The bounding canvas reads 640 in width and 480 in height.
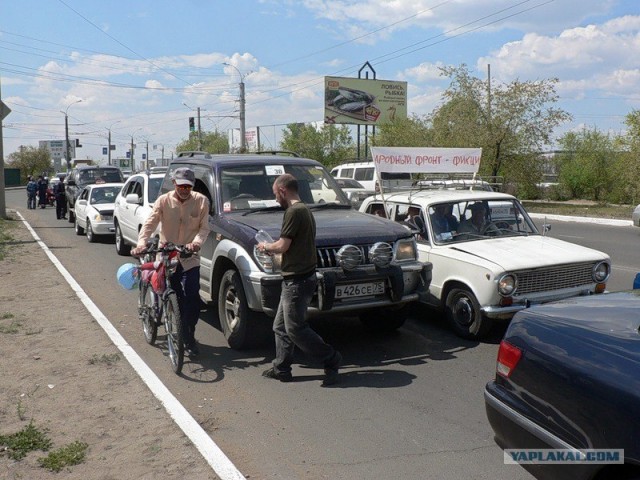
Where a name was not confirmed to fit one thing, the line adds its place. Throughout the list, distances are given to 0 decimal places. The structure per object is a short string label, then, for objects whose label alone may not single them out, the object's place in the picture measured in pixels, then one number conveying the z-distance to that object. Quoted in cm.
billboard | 5594
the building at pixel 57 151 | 10860
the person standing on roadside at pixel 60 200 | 2547
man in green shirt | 555
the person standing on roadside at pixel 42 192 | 3450
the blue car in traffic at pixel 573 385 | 264
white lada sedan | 690
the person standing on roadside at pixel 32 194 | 3406
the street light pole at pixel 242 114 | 4622
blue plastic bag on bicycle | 727
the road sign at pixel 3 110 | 2102
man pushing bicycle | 652
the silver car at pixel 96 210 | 1702
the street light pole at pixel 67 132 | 7100
